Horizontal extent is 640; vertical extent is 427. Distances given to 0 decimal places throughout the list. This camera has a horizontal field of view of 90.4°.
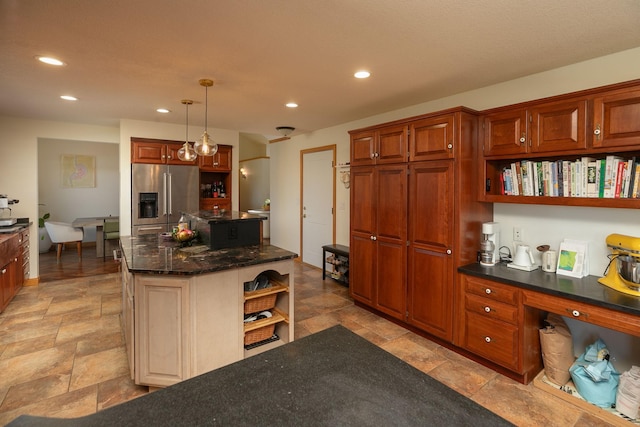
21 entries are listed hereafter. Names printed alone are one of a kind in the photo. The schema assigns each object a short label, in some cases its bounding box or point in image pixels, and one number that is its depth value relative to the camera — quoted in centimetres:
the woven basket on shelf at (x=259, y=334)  258
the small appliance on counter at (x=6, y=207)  402
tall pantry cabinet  280
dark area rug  77
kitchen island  219
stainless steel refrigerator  472
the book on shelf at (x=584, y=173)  233
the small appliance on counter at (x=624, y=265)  208
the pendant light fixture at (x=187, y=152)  362
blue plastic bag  212
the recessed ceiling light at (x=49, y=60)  250
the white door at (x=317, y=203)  527
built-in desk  200
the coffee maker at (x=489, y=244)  283
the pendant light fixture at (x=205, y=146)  318
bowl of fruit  296
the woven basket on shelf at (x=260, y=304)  255
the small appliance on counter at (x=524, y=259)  267
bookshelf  212
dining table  617
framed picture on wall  718
